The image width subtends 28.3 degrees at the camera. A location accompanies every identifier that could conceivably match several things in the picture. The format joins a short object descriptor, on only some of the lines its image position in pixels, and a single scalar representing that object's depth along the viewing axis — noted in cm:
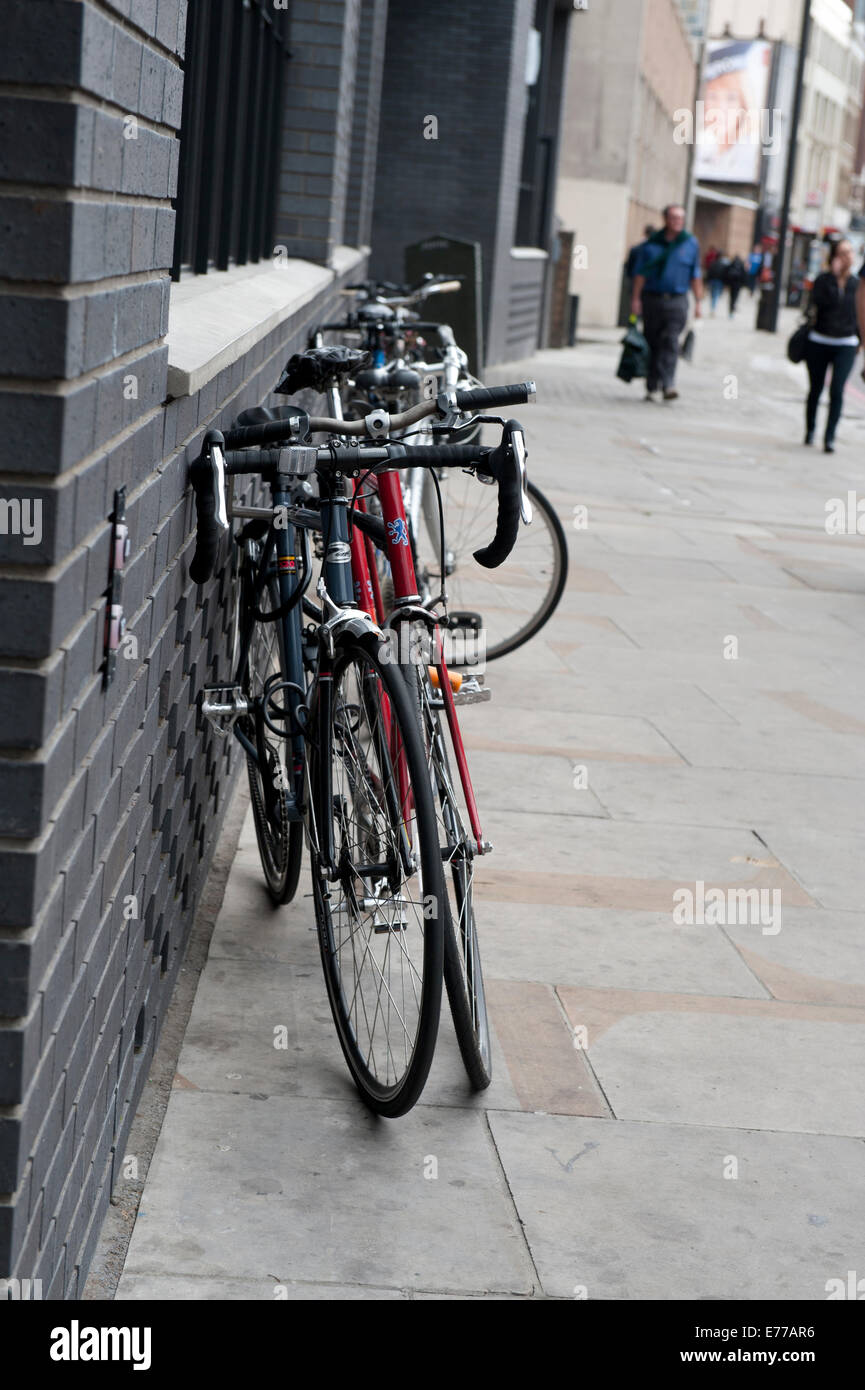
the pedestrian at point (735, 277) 4791
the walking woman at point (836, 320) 1463
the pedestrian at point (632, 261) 1891
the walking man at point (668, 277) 1752
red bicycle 323
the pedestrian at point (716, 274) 4956
